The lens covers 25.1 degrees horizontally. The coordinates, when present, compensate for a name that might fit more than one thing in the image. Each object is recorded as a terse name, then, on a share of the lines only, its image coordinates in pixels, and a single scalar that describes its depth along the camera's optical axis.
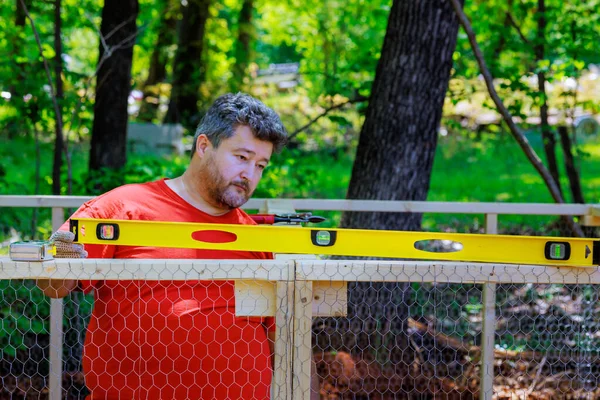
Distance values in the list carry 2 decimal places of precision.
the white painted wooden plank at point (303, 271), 3.78
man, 4.41
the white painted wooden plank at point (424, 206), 6.75
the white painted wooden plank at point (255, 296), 4.00
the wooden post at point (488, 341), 4.99
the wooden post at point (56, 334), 5.66
